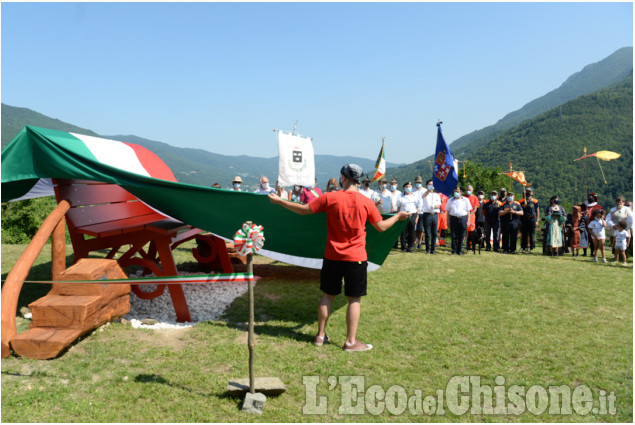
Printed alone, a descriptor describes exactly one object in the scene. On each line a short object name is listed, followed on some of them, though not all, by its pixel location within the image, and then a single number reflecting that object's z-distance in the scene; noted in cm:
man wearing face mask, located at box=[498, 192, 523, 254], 1134
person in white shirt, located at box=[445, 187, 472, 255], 1047
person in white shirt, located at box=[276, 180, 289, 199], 1011
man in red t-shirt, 417
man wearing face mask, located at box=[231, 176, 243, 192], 947
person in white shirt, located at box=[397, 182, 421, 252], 1039
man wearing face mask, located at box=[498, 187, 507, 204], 1244
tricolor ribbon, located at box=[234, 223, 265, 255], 327
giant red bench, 524
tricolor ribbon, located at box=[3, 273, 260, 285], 386
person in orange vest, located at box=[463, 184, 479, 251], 1123
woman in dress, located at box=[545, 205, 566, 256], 1101
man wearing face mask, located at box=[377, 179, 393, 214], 1117
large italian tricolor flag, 483
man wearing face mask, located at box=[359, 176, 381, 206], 1099
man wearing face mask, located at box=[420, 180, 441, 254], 1052
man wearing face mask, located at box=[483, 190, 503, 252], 1152
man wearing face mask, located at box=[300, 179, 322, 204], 1057
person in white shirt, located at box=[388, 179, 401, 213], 1110
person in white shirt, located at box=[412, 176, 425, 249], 1076
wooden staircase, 388
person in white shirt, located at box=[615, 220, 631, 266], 962
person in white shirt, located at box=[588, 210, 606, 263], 1011
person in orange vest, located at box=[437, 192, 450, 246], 1250
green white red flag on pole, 1410
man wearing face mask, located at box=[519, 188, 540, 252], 1163
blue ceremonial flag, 930
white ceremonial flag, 972
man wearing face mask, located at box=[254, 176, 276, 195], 1028
